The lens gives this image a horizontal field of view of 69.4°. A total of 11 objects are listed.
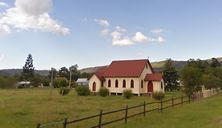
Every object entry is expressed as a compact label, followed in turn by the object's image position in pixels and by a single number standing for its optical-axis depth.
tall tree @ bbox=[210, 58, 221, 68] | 50.71
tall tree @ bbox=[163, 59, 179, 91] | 40.26
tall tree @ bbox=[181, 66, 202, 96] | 24.41
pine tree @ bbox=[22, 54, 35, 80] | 71.42
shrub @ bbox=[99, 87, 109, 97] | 27.04
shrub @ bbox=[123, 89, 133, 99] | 24.99
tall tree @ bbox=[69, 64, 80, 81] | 77.71
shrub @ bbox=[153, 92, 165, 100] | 22.51
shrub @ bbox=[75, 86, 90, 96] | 28.15
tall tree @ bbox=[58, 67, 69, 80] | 73.37
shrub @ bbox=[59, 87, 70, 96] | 28.87
